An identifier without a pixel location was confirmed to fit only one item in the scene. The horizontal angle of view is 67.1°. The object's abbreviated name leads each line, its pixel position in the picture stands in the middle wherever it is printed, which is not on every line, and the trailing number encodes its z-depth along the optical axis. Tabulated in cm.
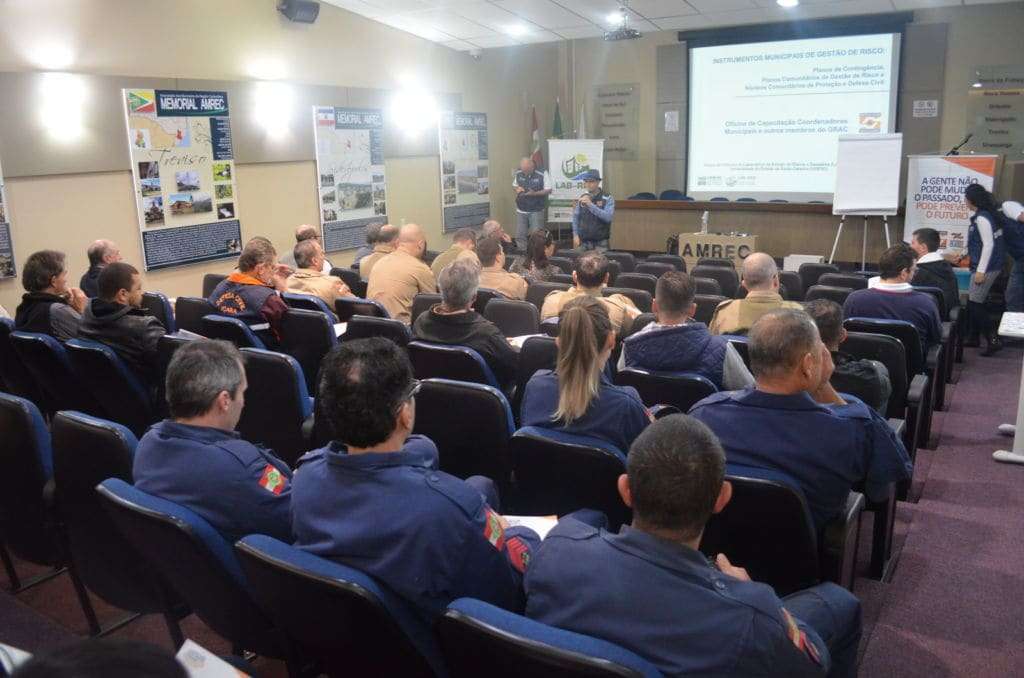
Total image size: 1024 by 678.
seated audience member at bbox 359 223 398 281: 618
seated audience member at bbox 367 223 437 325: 529
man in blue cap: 900
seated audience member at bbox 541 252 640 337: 415
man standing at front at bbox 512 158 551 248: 1089
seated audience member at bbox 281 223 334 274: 639
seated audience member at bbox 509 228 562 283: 624
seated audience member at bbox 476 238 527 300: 536
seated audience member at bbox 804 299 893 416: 297
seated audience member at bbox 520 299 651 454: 243
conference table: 916
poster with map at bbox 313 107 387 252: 880
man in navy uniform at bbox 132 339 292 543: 195
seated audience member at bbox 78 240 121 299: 534
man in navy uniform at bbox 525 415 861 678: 130
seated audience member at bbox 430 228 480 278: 629
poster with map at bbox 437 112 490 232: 1068
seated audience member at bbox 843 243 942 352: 433
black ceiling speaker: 805
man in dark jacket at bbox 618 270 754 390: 321
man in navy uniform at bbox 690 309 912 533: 217
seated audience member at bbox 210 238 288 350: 439
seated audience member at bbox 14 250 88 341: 414
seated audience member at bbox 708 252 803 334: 395
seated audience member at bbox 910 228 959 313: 557
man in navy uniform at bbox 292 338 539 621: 159
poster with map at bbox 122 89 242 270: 687
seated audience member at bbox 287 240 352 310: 527
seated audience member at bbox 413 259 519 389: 363
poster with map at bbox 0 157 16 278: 587
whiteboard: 855
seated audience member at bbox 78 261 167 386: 376
